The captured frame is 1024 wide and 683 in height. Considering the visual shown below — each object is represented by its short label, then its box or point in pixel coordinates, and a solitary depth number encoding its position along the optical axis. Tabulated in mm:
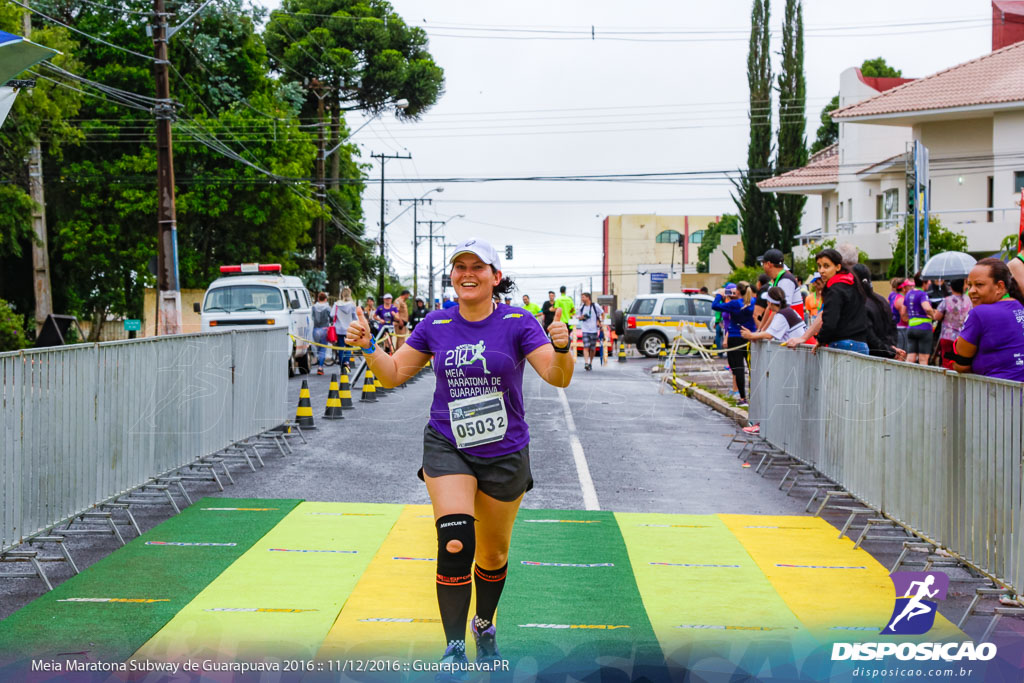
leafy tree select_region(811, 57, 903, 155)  67125
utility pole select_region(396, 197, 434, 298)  79675
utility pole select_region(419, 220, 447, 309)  97825
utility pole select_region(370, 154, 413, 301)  53922
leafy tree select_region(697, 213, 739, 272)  109238
